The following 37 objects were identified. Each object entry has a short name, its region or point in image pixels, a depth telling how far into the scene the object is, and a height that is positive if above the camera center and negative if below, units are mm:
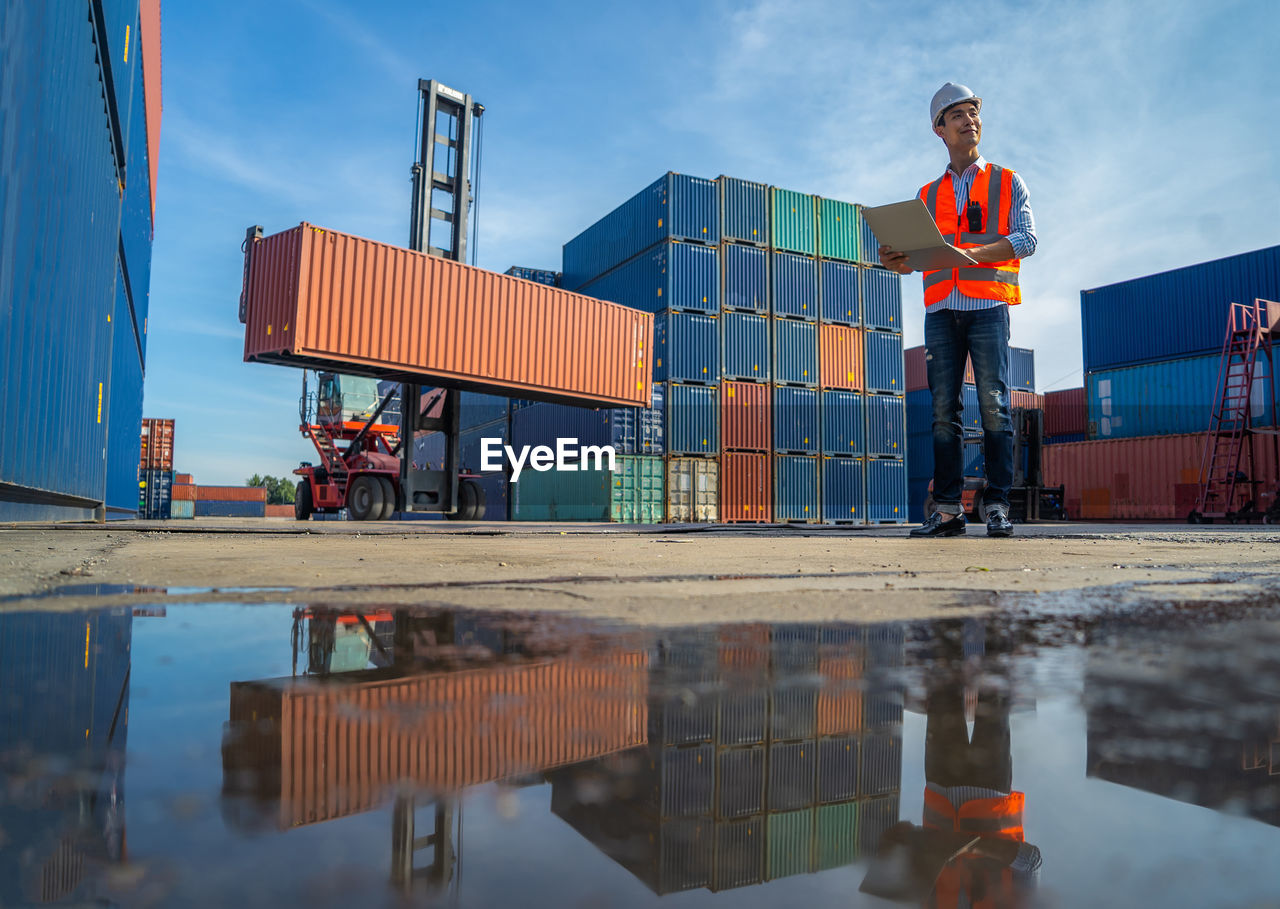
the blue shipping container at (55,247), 4621 +1767
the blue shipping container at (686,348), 22031 +4290
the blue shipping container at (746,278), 22953 +6451
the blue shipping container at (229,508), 48688 -564
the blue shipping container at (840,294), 24109 +6333
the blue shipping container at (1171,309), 23828 +6308
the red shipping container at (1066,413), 30406 +3686
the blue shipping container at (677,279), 22172 +6258
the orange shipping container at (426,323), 12789 +3113
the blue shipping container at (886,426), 24125 +2450
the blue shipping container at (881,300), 24703 +6311
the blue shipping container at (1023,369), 38094 +6604
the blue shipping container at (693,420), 22141 +2338
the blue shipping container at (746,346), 22812 +4498
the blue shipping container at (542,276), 29078 +8082
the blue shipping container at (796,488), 22922 +526
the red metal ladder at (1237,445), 17672 +1539
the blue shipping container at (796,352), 23375 +4451
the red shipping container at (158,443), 31516 +2131
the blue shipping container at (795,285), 23531 +6425
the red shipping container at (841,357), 23828 +4408
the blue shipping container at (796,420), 23172 +2486
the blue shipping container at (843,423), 23672 +2461
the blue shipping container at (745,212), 23109 +8399
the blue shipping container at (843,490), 23391 +509
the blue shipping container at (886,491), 23781 +492
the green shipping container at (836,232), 24344 +8283
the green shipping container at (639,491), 21375 +359
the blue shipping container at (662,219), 22438 +8149
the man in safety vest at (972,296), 5238 +1397
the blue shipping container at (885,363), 24422 +4365
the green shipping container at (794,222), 23734 +8326
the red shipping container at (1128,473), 20766 +1035
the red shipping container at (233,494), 53219 +328
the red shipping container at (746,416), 22656 +2519
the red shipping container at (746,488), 22359 +493
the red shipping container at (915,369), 35125 +6123
